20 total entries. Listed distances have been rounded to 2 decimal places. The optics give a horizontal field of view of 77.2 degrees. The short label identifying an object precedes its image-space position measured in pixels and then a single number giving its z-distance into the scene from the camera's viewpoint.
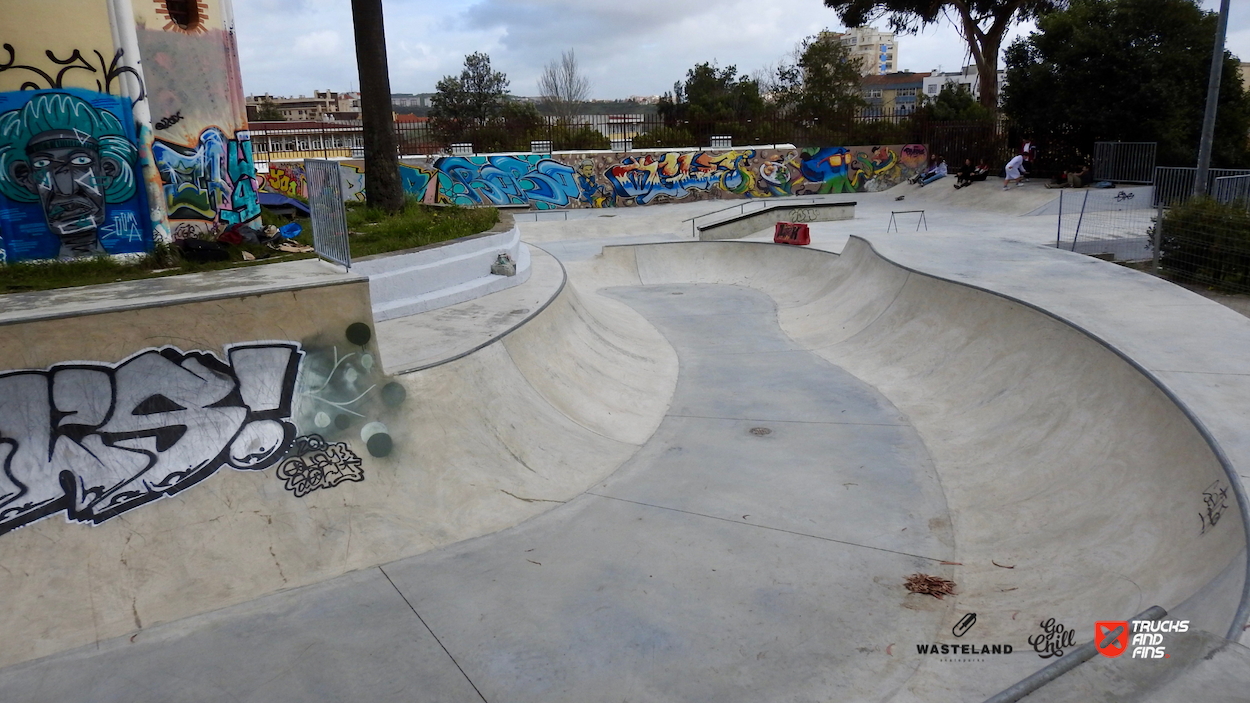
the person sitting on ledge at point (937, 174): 32.81
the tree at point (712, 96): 49.62
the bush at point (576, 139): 35.75
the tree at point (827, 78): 49.34
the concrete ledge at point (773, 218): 23.28
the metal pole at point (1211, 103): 15.27
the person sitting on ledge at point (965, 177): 29.90
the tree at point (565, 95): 66.06
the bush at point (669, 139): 36.06
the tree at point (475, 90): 51.66
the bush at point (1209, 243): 11.69
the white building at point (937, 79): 116.31
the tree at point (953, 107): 38.47
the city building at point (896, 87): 113.69
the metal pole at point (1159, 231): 13.12
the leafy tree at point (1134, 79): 25.75
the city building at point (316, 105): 135.38
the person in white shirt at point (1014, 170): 27.94
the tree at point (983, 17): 37.22
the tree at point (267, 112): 95.00
